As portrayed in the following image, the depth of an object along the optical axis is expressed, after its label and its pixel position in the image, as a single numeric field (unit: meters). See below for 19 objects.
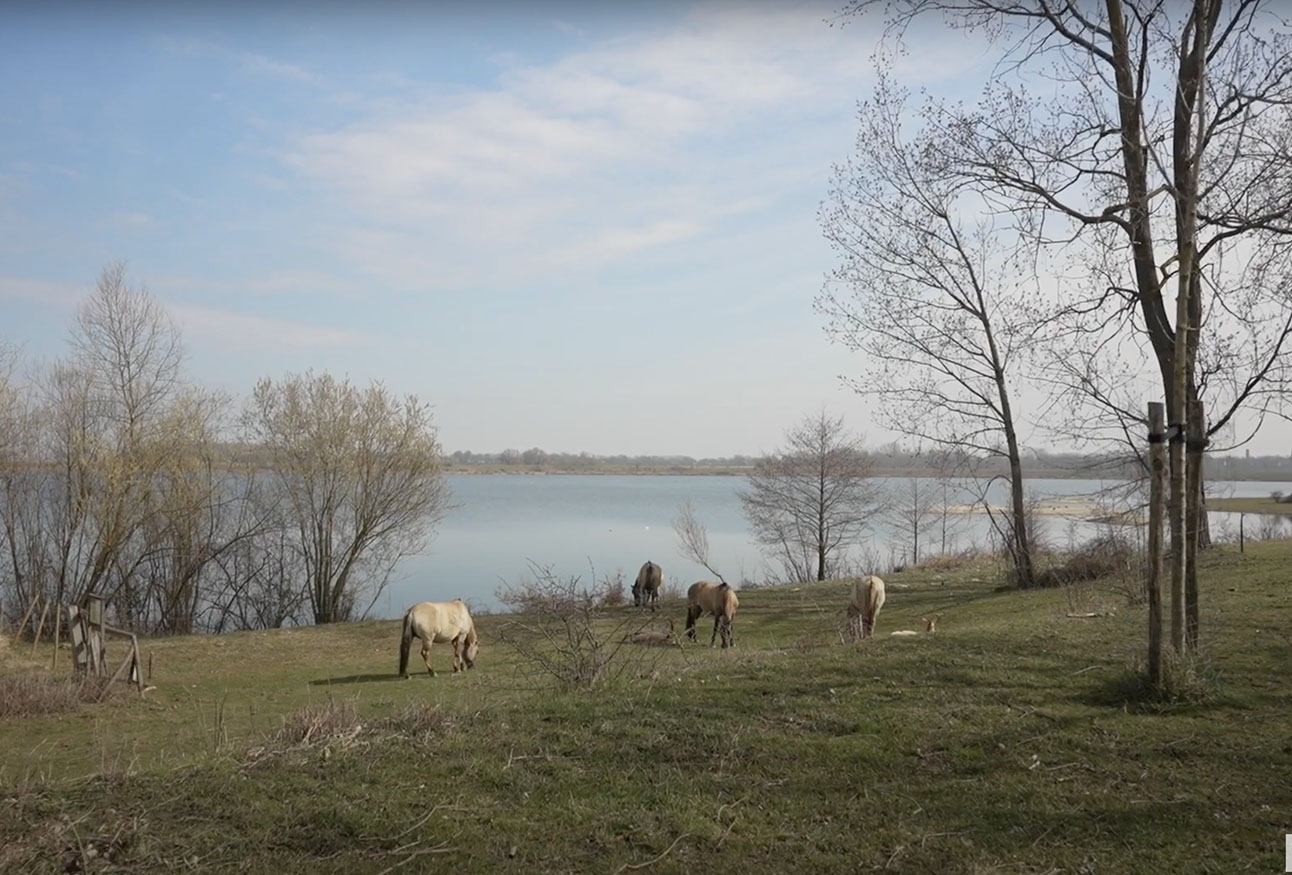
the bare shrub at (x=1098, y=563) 15.20
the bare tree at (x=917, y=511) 44.34
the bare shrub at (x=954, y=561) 28.58
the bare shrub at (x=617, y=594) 22.50
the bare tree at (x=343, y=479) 32.97
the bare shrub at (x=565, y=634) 8.04
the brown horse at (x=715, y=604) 16.66
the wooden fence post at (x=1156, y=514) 6.26
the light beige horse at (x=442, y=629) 16.77
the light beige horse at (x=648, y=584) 23.53
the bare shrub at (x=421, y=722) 6.18
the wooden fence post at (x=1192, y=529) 7.08
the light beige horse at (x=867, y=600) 14.50
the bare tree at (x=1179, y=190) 6.66
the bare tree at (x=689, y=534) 33.30
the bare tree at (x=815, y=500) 37.97
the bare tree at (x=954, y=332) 22.03
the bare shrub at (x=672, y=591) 26.94
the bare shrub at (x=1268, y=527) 28.56
